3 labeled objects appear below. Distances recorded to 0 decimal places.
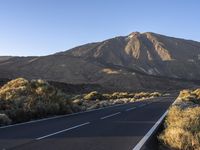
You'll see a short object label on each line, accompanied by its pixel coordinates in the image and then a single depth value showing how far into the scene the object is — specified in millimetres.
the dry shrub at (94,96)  33989
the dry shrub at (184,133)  7011
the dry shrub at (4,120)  11562
